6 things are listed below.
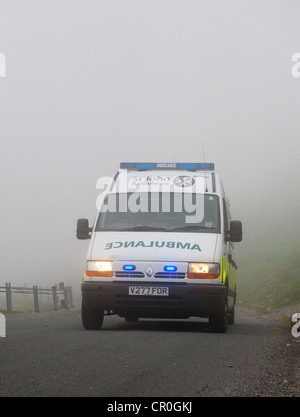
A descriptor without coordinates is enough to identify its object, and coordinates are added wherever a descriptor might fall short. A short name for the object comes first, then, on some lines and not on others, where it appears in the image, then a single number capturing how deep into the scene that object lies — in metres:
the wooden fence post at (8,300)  22.39
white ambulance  11.79
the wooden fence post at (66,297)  28.83
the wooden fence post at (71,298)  30.82
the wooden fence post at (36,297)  24.66
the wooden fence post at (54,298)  27.16
